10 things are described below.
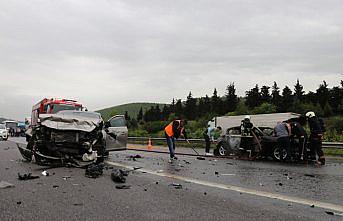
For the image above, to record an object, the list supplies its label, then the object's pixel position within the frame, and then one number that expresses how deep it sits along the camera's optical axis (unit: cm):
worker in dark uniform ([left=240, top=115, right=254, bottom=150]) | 1471
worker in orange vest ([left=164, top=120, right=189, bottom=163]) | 1416
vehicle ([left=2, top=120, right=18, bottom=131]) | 5350
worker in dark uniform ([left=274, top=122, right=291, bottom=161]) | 1329
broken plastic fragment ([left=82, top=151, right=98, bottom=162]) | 1006
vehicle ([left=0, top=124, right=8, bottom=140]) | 3428
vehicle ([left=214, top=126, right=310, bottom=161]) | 1360
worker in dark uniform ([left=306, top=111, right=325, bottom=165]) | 1275
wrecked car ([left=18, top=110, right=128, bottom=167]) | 1004
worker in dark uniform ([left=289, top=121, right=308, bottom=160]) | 1326
